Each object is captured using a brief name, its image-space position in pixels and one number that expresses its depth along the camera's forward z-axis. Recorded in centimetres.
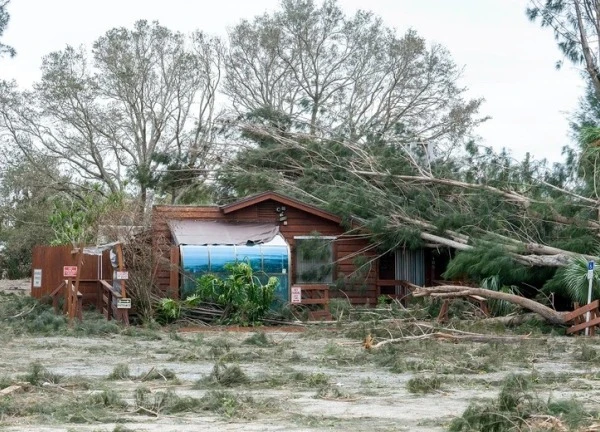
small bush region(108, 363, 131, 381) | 1411
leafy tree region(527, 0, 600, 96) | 2938
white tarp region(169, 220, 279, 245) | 2705
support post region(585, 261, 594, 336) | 2075
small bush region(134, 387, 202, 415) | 1119
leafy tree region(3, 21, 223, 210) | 4403
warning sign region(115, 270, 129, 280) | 2312
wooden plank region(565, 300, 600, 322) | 2067
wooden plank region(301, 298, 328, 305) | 2488
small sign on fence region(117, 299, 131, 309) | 2291
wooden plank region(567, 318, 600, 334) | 2070
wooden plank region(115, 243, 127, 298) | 2339
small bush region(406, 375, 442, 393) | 1301
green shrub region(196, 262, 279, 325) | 2444
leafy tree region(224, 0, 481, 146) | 4550
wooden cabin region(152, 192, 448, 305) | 2700
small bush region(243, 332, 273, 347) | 1952
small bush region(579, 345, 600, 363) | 1650
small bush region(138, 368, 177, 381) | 1401
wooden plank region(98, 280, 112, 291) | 2556
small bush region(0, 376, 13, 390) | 1278
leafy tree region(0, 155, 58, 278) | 4528
